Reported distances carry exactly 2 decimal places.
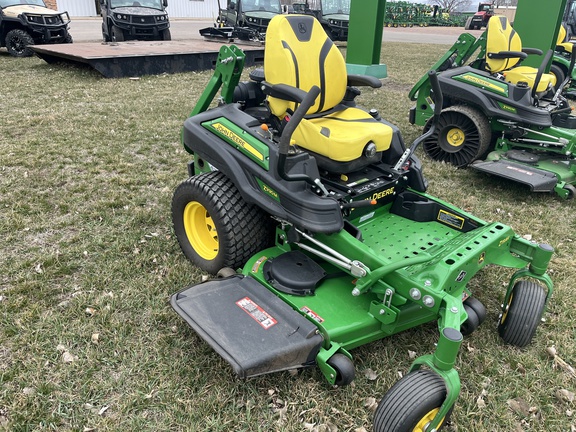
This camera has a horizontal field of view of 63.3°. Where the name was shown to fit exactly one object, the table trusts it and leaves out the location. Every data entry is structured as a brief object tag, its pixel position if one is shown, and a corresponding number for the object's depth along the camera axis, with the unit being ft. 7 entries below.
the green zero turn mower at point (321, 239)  7.12
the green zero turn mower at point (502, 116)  15.38
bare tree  194.26
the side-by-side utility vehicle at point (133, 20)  37.50
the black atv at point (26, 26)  34.71
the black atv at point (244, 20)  42.32
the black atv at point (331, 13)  51.39
